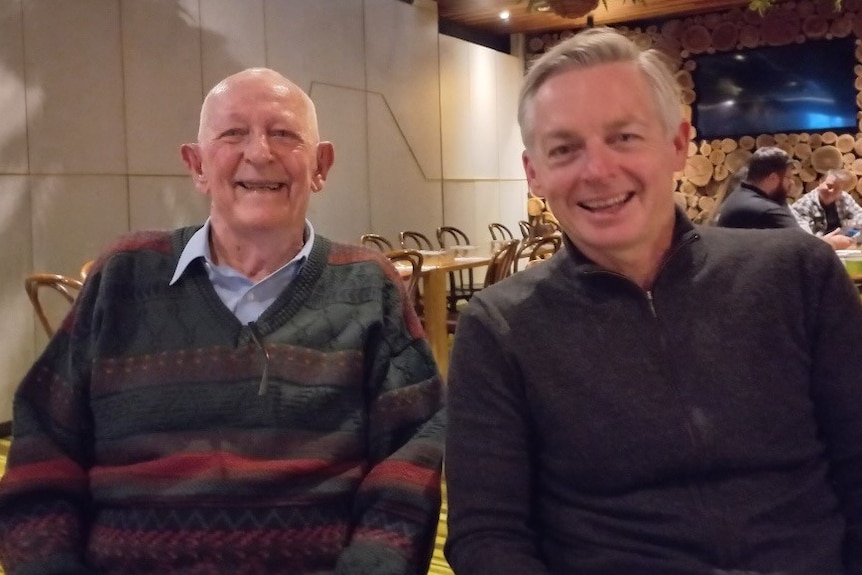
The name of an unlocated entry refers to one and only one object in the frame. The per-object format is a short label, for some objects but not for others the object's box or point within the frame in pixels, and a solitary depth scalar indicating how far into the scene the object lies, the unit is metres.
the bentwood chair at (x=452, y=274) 5.23
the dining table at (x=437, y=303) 4.20
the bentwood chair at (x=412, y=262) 3.67
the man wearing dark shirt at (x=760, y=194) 3.88
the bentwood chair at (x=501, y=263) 4.32
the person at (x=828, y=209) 5.79
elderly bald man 1.29
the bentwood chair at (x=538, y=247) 5.09
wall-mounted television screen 7.42
